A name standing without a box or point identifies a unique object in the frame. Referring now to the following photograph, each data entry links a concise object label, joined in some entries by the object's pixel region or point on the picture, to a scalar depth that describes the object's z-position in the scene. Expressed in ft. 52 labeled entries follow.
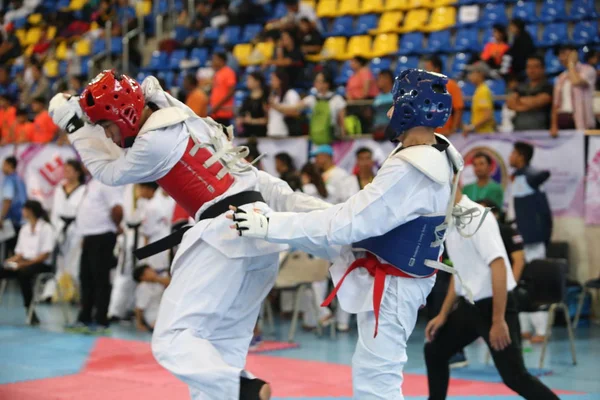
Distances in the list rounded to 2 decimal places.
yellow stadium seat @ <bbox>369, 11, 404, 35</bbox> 50.26
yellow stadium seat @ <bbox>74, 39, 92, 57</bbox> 62.54
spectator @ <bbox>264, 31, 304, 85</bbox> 45.01
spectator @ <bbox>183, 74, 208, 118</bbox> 40.81
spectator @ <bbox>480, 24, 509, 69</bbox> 40.73
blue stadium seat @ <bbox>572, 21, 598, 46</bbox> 42.45
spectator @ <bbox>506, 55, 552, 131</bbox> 34.35
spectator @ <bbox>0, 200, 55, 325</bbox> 35.40
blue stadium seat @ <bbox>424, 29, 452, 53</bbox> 46.78
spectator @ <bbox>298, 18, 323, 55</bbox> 47.96
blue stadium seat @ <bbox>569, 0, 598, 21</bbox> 43.78
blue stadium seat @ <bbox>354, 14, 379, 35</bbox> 51.38
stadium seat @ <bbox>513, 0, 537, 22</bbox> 45.44
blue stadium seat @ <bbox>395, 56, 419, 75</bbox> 45.29
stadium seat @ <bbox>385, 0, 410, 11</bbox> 50.88
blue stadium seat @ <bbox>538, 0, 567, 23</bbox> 44.83
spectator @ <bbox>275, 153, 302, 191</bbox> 35.43
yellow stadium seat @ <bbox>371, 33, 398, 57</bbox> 48.88
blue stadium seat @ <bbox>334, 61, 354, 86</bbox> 47.57
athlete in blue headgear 13.41
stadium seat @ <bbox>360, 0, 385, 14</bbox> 52.24
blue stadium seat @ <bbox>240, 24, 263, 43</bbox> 54.49
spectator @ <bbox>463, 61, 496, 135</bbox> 35.04
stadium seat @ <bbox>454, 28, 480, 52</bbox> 45.91
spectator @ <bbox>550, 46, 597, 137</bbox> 33.58
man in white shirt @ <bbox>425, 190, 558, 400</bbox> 17.98
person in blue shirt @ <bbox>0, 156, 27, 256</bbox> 42.39
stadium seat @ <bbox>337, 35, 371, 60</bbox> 49.69
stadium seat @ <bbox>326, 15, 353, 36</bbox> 51.90
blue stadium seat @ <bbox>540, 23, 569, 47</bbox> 43.70
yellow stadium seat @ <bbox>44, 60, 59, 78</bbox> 63.05
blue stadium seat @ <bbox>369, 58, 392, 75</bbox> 46.85
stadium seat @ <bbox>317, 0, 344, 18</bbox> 53.57
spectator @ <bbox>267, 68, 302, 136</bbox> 39.22
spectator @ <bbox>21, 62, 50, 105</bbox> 56.44
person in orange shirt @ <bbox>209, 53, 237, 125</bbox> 43.16
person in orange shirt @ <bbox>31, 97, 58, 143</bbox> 47.70
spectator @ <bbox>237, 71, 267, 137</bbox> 40.22
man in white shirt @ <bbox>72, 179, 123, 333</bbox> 32.73
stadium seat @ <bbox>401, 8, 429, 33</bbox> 49.34
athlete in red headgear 14.34
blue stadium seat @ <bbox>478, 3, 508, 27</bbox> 46.11
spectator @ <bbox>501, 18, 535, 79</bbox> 39.63
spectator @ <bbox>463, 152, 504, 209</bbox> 29.84
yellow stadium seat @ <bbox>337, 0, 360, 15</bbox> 53.11
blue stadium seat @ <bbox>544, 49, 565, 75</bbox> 42.10
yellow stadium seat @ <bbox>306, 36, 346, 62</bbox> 48.60
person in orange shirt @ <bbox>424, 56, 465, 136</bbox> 35.73
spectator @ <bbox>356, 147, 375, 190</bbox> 33.17
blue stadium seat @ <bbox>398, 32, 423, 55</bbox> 47.60
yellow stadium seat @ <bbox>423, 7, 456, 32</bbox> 48.37
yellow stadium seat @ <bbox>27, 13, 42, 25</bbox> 71.09
